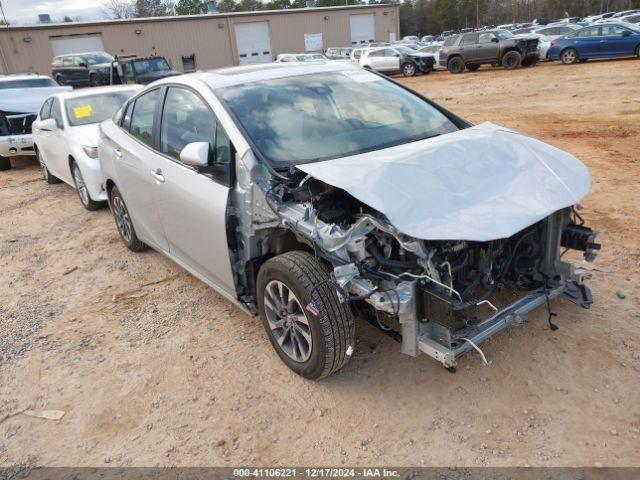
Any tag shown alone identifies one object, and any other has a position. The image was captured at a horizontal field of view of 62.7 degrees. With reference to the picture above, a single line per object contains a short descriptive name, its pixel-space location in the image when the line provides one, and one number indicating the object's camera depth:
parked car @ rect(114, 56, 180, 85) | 19.67
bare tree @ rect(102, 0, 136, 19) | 70.94
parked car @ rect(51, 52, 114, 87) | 23.81
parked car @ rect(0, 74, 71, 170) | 10.13
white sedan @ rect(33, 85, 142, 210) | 6.60
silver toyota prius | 2.66
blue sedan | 18.73
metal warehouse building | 35.03
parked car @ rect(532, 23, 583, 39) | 25.49
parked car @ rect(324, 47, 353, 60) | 30.61
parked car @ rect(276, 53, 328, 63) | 26.94
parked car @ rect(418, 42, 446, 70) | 24.28
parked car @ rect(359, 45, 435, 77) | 24.14
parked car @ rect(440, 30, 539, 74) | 20.91
